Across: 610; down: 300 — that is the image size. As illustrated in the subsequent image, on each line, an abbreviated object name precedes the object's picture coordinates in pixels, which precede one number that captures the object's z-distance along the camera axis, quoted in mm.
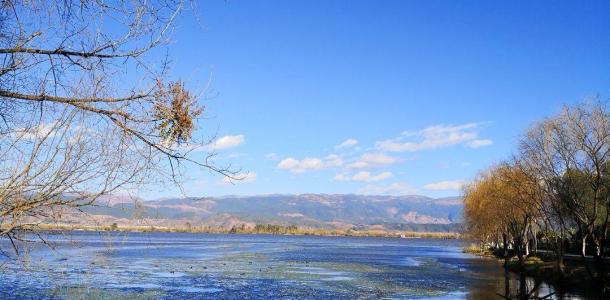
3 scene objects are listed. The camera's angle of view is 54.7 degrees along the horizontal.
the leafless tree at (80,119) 5480
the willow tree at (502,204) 45719
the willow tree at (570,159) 33094
